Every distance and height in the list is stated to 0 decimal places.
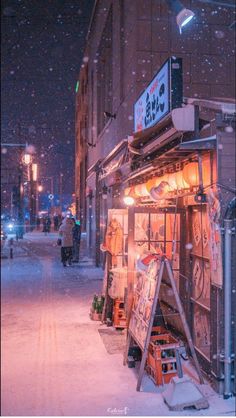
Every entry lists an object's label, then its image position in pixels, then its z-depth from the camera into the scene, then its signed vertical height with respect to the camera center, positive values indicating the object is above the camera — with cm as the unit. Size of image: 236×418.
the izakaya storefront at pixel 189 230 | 462 -22
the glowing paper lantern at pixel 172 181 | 624 +59
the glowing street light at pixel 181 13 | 572 +303
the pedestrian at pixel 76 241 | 1378 -92
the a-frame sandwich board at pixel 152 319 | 484 -131
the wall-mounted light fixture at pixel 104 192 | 1345 +89
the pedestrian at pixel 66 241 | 1231 -86
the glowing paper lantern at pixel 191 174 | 532 +61
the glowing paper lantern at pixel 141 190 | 814 +59
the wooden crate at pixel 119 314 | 729 -186
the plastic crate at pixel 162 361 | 494 -188
